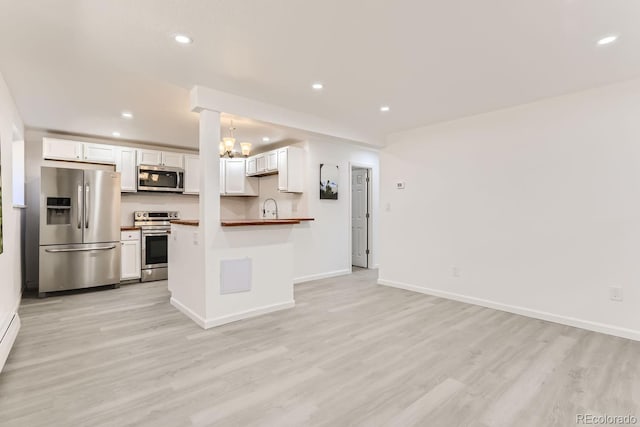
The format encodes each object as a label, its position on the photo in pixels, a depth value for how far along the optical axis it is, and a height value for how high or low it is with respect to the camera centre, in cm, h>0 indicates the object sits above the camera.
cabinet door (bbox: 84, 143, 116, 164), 501 +96
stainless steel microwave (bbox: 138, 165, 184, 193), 540 +60
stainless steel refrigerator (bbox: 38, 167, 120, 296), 435 -25
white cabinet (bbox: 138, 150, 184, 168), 542 +96
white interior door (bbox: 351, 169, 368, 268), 654 -10
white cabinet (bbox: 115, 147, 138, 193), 523 +74
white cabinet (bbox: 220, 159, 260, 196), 617 +70
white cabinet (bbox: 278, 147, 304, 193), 513 +71
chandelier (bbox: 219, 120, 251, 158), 396 +85
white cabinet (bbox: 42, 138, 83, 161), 467 +96
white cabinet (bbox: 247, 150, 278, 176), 541 +89
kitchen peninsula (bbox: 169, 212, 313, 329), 323 -64
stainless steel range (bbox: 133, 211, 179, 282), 524 -54
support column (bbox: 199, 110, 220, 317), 317 +18
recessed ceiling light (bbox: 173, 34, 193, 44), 228 +128
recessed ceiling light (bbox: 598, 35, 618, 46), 226 +127
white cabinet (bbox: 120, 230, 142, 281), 504 -71
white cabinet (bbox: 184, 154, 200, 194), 583 +72
